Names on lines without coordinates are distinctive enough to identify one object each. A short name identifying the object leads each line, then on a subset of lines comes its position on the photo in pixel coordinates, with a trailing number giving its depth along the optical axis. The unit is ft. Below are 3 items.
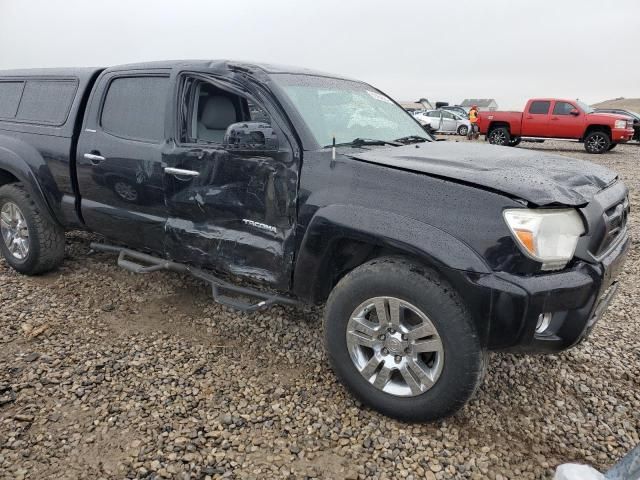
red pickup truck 52.11
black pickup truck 7.35
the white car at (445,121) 81.66
